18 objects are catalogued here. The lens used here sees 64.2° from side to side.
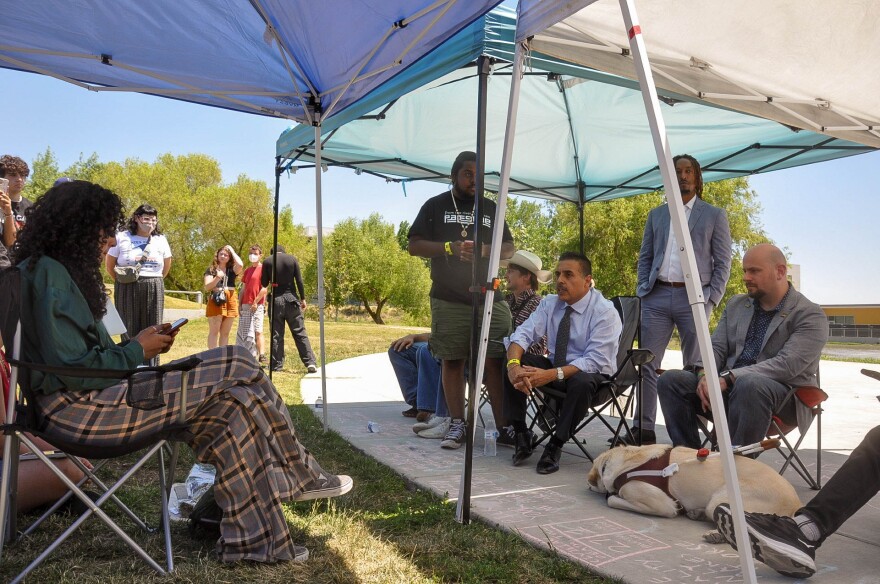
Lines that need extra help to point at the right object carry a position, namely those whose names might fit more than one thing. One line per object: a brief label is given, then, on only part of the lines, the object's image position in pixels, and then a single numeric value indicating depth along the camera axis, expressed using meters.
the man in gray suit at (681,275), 4.89
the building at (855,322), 46.28
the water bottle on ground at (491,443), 4.77
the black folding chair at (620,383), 4.34
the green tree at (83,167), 49.03
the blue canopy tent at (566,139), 6.24
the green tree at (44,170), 48.86
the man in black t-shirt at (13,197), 4.50
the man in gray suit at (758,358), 3.68
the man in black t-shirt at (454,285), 4.81
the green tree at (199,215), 41.62
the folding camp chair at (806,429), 3.67
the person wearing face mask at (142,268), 6.66
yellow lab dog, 3.00
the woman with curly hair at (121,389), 2.46
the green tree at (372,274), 47.72
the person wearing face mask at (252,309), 9.61
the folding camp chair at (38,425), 2.38
